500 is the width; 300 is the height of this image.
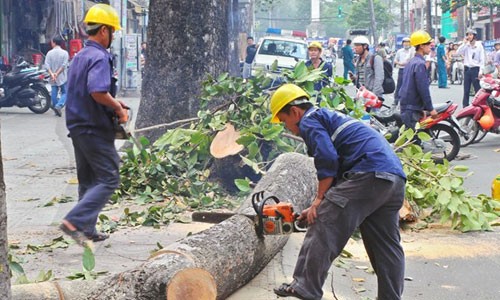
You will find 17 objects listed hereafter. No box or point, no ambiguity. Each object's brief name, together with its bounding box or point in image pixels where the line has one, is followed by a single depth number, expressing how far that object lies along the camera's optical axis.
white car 25.16
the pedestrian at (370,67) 13.22
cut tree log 4.41
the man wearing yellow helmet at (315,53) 12.44
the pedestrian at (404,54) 23.62
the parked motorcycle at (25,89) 18.09
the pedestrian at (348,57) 25.76
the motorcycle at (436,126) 11.73
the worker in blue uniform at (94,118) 6.10
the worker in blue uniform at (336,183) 4.98
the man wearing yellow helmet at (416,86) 10.41
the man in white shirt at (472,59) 19.86
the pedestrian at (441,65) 28.33
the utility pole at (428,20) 46.91
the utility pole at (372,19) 57.30
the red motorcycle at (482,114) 13.50
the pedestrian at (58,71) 18.52
